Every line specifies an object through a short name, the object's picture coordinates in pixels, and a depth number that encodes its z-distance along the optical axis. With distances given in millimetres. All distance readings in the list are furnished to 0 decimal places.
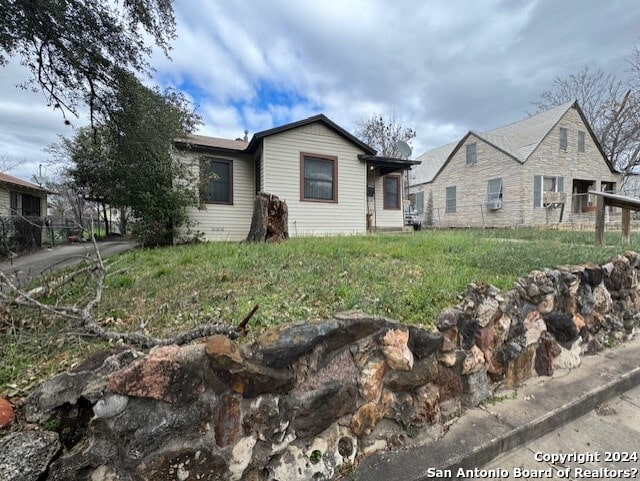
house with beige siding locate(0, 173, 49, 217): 13430
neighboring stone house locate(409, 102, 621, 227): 16125
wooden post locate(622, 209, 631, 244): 5459
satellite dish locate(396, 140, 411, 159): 13625
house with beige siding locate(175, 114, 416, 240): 9031
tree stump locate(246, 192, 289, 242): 6617
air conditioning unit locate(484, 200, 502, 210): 17078
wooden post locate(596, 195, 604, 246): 5238
